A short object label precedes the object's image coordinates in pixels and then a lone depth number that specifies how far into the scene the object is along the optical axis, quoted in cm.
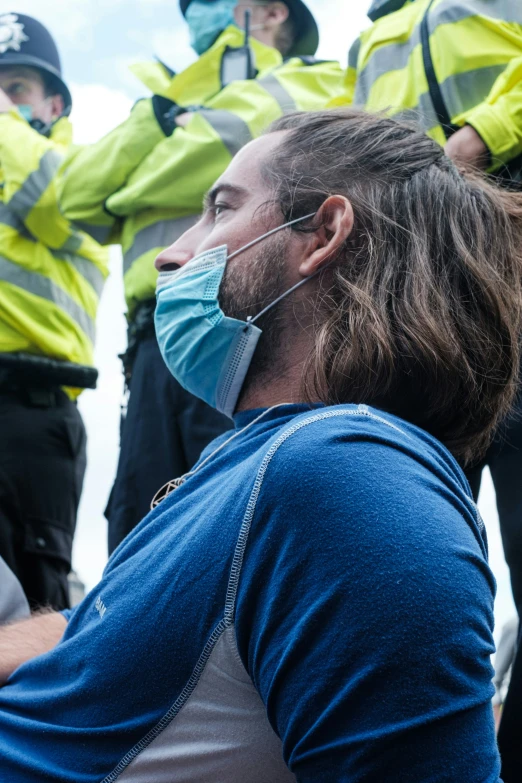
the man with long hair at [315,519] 100
